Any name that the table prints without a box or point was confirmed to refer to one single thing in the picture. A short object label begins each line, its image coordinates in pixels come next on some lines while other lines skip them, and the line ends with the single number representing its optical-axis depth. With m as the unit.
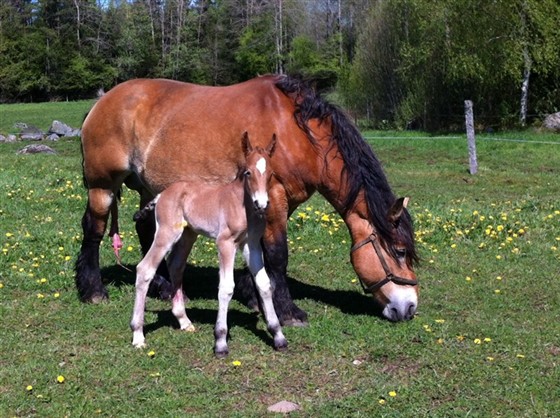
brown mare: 6.29
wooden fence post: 18.55
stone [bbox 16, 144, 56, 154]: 24.15
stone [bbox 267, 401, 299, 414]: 4.66
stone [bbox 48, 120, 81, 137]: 30.56
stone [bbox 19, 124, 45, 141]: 29.91
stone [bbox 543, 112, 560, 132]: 28.19
